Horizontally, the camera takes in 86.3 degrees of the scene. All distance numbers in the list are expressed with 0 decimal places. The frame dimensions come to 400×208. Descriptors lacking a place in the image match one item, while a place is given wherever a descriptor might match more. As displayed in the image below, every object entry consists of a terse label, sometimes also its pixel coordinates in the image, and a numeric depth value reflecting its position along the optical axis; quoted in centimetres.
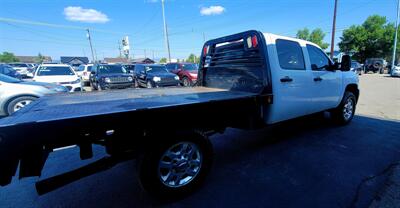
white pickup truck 182
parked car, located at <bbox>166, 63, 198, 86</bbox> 1396
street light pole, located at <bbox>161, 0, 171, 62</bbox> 2765
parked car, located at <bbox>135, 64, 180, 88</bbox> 1195
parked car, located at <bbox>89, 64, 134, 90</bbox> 1102
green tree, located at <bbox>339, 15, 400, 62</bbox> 4316
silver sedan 616
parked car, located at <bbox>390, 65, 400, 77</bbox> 2430
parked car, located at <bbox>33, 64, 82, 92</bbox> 962
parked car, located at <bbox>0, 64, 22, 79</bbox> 1149
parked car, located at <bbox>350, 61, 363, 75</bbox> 2614
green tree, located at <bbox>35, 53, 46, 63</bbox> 8774
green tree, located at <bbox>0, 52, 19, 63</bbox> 7963
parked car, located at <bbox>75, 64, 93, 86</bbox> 1729
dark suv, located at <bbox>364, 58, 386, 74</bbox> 3284
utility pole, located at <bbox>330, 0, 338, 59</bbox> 2019
